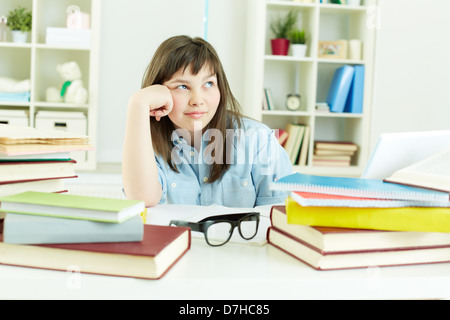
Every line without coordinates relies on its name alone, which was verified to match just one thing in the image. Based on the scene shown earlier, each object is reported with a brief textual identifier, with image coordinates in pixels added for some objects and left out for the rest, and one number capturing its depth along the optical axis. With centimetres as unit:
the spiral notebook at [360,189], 63
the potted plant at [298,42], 284
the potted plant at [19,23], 270
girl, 135
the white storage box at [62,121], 269
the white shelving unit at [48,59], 268
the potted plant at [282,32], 287
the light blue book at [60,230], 60
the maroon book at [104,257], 57
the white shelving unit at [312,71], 280
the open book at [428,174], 66
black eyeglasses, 73
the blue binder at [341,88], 284
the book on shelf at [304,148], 286
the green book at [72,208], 60
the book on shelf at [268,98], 288
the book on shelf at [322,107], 292
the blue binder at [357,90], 283
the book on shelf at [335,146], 289
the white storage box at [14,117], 266
